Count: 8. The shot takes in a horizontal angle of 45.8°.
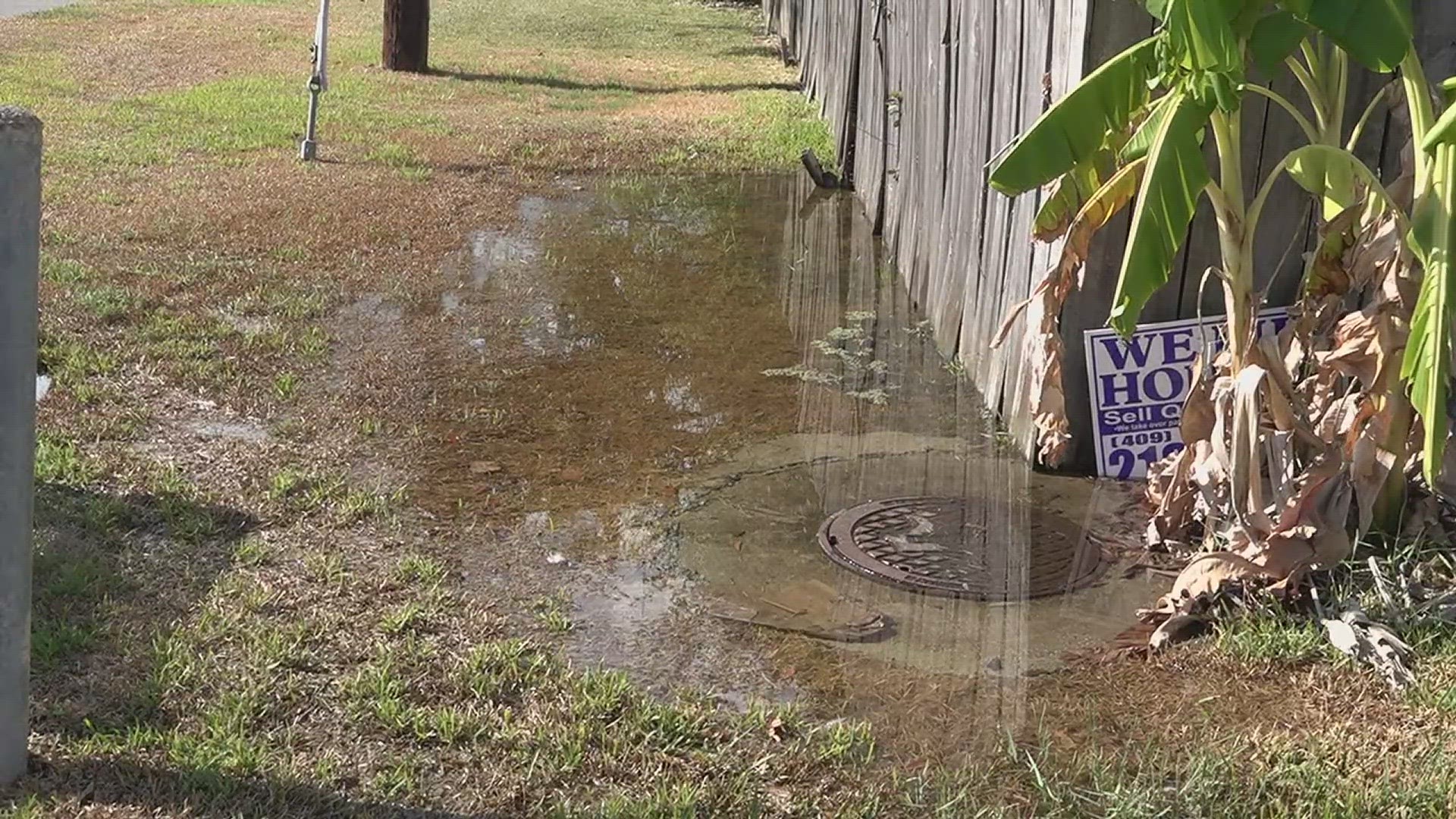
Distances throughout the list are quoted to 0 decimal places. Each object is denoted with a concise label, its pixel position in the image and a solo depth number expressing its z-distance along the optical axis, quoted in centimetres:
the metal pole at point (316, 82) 1094
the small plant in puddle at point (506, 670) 405
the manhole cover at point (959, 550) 493
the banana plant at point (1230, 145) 418
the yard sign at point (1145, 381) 567
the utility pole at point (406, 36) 1612
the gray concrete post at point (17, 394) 326
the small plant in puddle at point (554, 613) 447
